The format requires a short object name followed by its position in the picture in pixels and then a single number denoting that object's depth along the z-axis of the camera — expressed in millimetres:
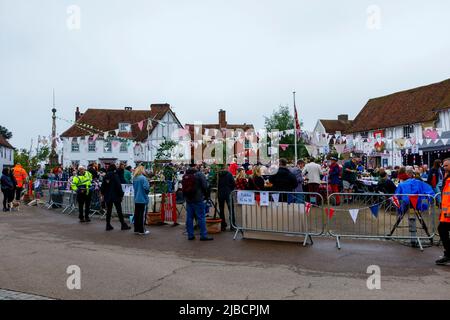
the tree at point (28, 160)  27034
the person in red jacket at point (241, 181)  13070
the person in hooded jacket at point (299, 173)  13395
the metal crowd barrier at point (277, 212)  9156
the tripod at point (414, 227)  8789
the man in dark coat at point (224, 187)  11281
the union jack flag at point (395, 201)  8961
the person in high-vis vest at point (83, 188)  13281
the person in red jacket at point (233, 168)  16884
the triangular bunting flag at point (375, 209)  9062
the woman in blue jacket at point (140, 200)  10938
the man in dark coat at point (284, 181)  10008
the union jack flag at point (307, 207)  9091
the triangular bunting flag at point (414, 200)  8719
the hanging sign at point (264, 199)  9386
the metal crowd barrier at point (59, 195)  16750
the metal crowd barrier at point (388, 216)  8703
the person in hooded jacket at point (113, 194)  11711
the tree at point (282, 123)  55031
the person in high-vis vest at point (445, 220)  7285
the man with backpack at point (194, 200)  9859
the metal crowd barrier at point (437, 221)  9180
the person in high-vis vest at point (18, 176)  17969
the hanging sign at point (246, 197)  9578
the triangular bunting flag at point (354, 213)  8953
